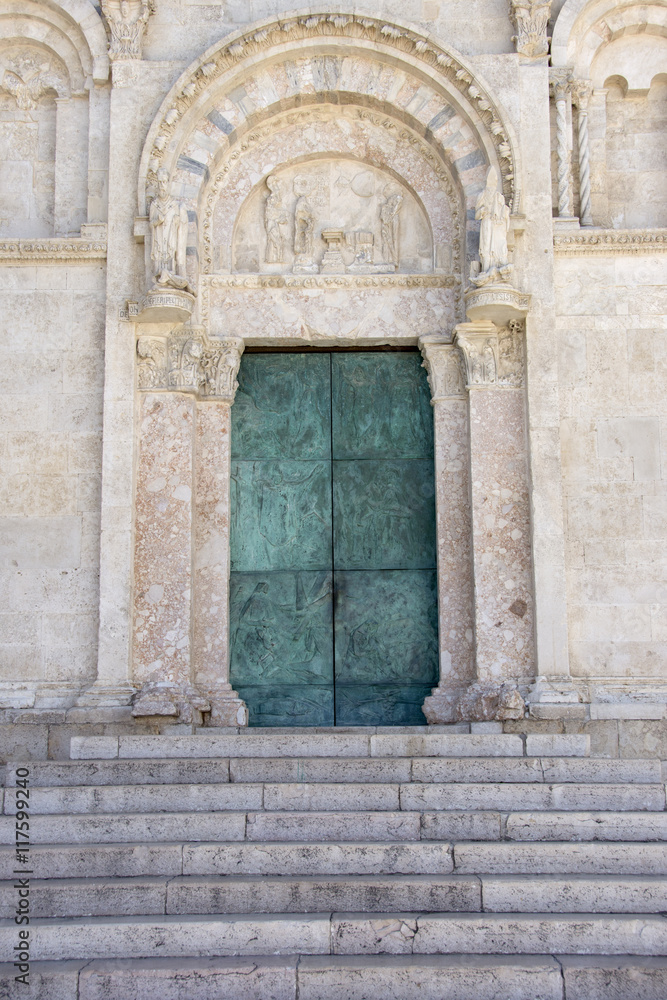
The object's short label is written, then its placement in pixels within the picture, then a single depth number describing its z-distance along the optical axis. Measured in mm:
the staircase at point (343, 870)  5969
